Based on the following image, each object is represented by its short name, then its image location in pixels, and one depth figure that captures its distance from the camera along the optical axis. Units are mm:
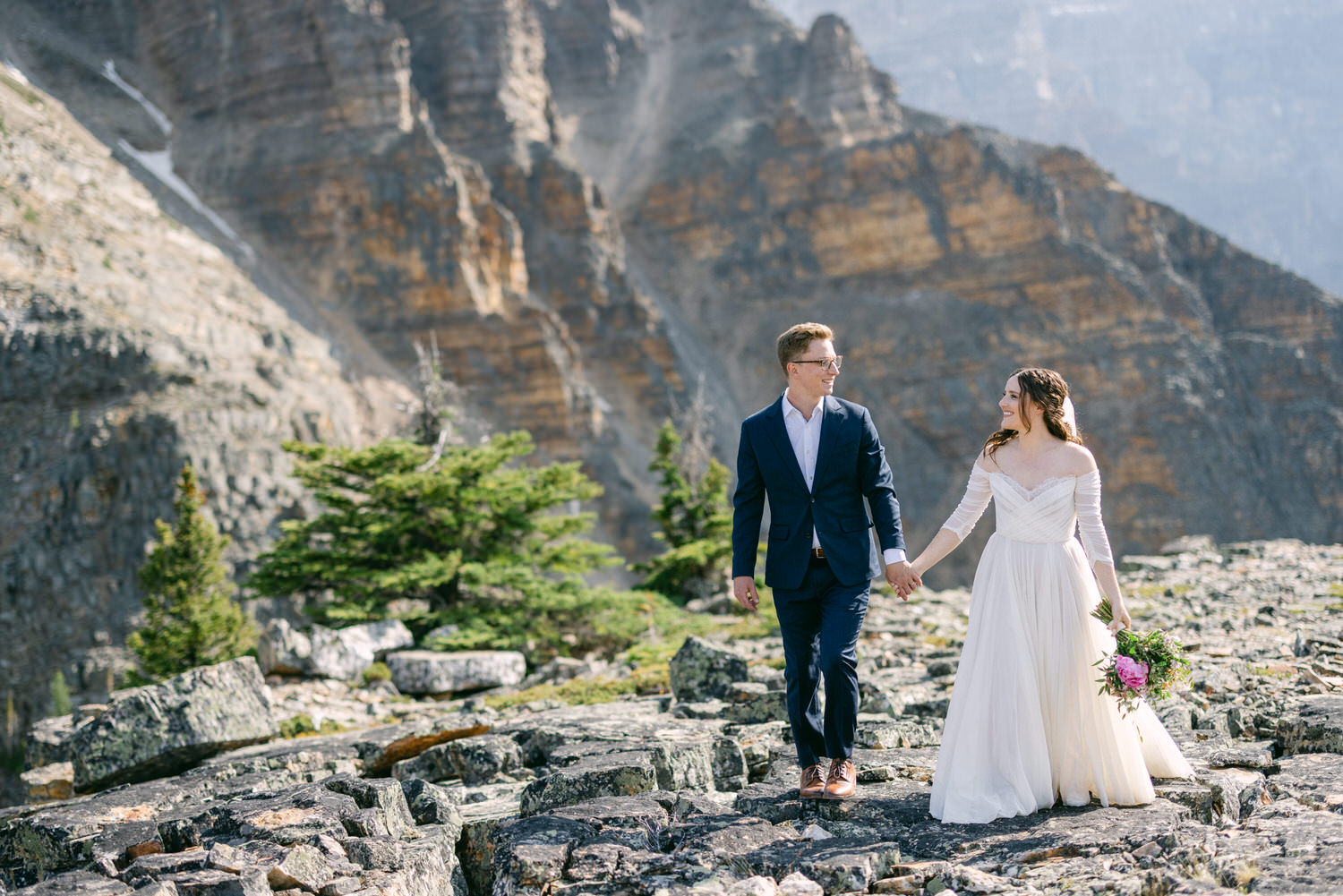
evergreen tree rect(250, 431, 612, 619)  14648
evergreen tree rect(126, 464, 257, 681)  15445
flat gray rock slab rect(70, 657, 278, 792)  8172
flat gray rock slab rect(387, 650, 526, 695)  12188
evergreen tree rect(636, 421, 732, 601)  19125
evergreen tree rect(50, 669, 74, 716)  22547
